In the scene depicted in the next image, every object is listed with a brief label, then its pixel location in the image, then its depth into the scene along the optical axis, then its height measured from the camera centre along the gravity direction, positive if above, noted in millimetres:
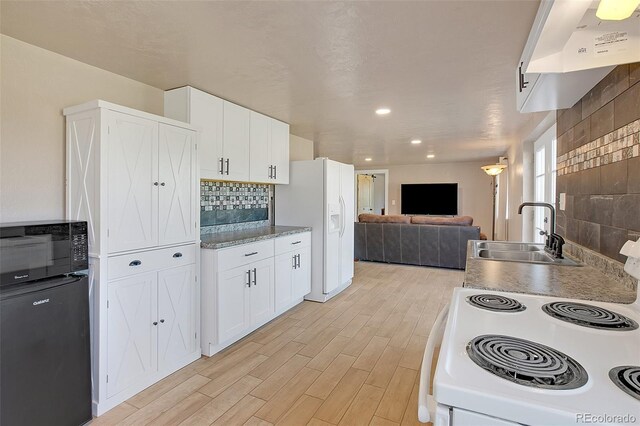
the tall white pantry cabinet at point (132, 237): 1936 -231
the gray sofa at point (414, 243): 5465 -707
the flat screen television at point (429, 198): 8471 +135
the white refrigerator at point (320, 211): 3957 -102
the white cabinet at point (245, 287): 2605 -779
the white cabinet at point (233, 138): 2727 +650
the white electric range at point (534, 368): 587 -360
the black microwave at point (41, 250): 1558 -249
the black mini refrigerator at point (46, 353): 1514 -760
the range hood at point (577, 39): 1084 +605
